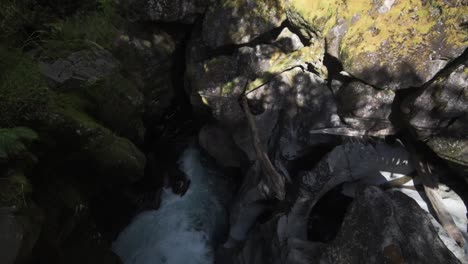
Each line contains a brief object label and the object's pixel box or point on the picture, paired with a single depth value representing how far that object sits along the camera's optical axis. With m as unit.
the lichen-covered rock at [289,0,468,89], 5.11
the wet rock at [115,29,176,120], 7.11
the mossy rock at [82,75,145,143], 5.88
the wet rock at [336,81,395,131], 6.00
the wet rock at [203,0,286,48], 7.02
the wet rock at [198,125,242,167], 8.13
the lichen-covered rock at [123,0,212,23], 7.18
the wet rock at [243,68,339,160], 6.72
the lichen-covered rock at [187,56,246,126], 7.32
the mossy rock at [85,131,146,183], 4.98
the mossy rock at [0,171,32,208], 3.18
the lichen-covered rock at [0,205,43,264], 3.01
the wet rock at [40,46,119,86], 5.29
